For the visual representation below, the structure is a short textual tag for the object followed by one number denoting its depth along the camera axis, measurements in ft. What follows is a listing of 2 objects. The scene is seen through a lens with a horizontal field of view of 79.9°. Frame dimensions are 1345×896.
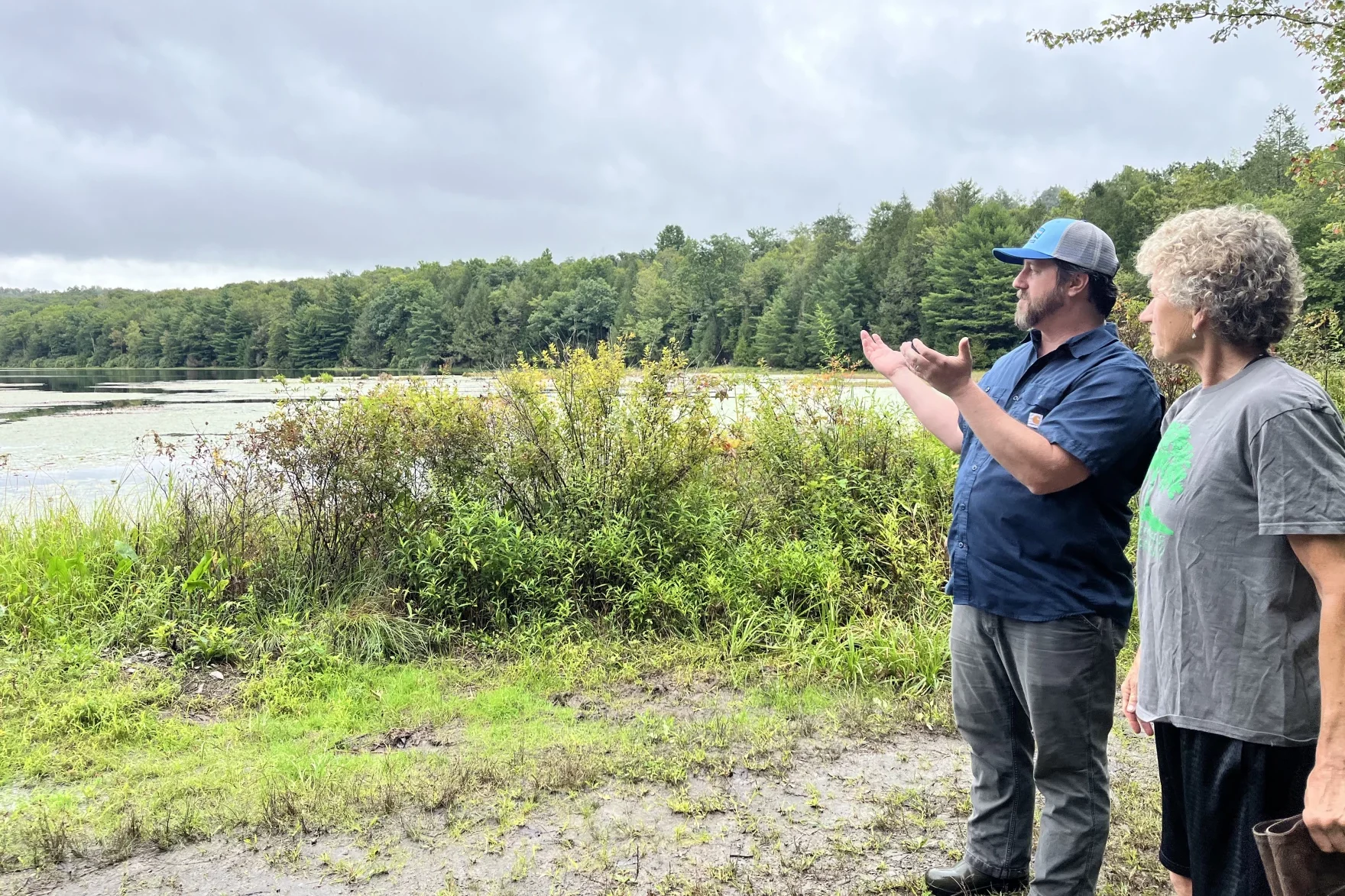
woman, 4.60
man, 6.45
